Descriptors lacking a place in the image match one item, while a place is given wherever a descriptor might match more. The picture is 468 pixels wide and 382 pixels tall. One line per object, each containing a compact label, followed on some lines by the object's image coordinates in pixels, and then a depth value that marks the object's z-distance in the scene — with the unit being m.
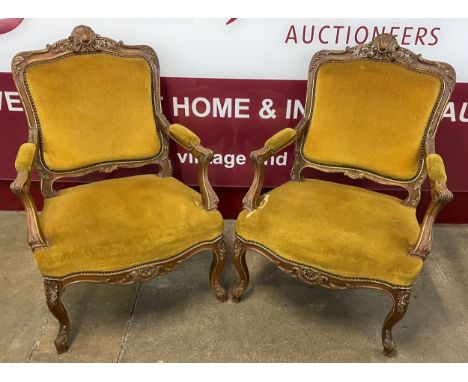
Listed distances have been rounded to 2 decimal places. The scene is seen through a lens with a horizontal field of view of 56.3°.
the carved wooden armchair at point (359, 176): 1.95
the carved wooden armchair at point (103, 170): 1.95
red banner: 2.61
